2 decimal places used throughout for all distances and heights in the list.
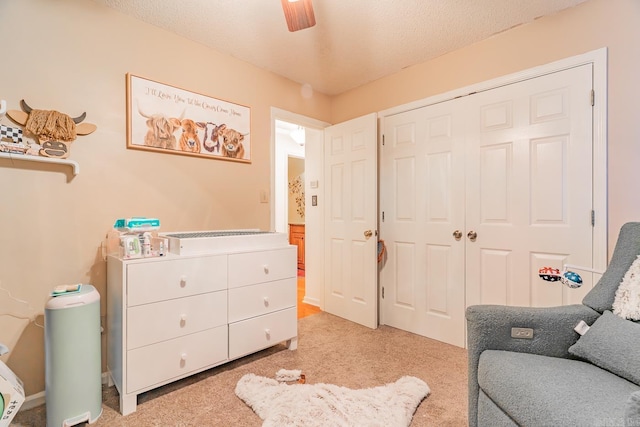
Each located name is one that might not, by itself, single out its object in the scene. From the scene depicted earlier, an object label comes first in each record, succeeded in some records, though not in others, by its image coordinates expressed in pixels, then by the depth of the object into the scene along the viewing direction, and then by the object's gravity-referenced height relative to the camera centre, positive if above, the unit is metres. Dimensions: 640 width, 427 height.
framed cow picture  2.09 +0.68
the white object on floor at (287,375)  1.94 -1.06
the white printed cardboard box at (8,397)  1.26 -0.80
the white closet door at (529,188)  1.95 +0.16
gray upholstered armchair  0.96 -0.59
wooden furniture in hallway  5.65 -0.51
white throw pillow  1.26 -0.37
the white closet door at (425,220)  2.50 -0.09
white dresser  1.65 -0.63
